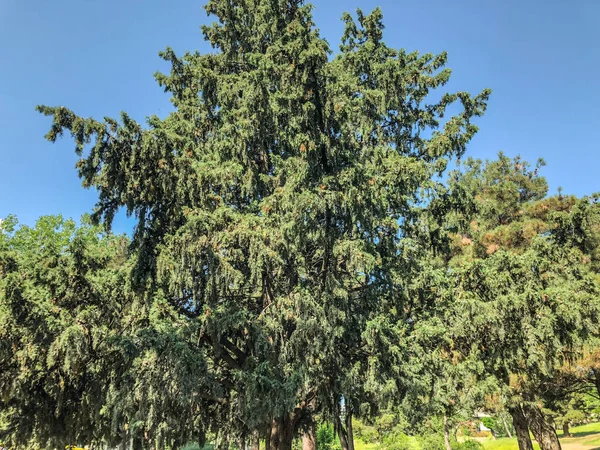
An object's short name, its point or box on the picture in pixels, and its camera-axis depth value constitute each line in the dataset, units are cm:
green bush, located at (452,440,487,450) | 1792
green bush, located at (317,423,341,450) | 2233
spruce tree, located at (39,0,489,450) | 746
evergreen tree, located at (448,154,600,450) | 836
